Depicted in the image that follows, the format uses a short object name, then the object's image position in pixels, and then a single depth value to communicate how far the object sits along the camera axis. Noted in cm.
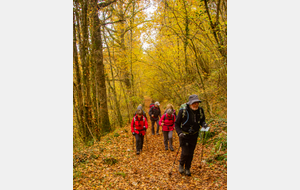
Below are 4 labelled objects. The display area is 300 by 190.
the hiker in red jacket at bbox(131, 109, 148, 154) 709
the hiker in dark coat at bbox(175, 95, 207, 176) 462
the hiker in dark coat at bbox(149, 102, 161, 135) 957
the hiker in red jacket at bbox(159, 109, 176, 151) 708
